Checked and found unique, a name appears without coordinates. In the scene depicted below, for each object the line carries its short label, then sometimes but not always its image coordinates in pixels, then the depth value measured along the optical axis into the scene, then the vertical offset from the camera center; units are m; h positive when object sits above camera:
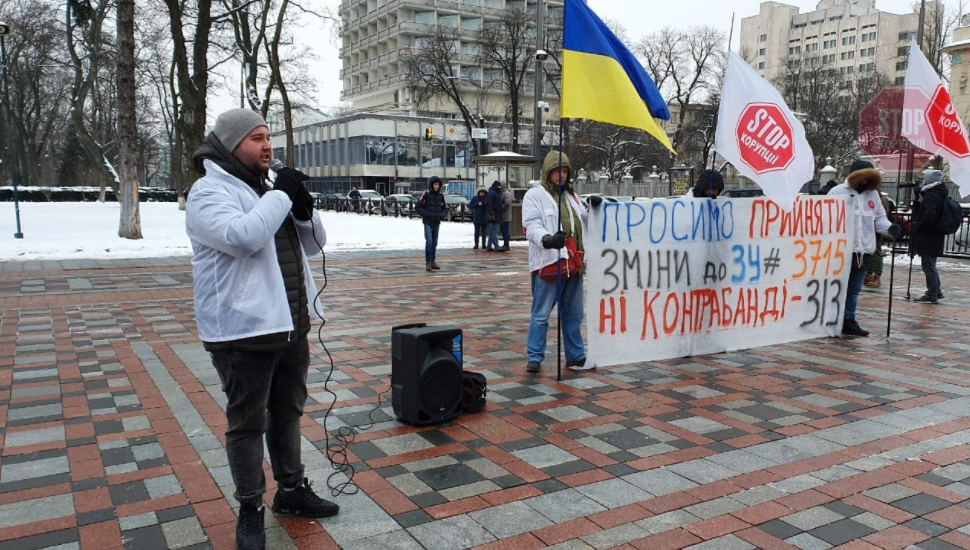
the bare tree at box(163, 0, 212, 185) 22.19 +3.57
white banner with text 6.41 -0.70
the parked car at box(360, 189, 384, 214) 38.84 -0.47
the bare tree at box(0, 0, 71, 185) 30.38 +6.20
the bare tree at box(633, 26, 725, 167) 55.09 +10.29
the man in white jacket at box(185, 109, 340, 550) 3.01 -0.36
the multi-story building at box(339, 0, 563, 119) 73.19 +16.21
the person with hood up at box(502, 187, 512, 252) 19.19 -0.51
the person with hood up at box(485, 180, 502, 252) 18.75 -0.40
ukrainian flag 5.90 +0.96
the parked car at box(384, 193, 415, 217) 36.38 -0.44
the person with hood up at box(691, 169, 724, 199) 7.37 +0.14
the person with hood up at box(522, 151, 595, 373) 6.15 -0.43
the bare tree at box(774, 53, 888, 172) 42.56 +5.66
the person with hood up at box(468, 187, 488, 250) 19.04 -0.44
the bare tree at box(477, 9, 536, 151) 40.12 +8.50
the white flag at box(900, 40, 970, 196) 7.95 +0.89
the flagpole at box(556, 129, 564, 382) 5.98 -0.78
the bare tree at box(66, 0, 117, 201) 25.03 +5.35
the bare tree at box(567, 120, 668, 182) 51.56 +3.47
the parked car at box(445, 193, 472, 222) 33.59 -0.61
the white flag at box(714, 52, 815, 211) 6.73 +0.58
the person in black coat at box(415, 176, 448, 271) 14.41 -0.31
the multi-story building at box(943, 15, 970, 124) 28.66 +5.05
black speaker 4.82 -1.15
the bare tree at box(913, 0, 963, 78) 33.34 +7.81
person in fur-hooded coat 7.89 -0.23
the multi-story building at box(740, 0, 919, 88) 114.69 +27.64
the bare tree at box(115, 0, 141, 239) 17.92 +1.63
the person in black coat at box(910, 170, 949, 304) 10.62 -0.34
